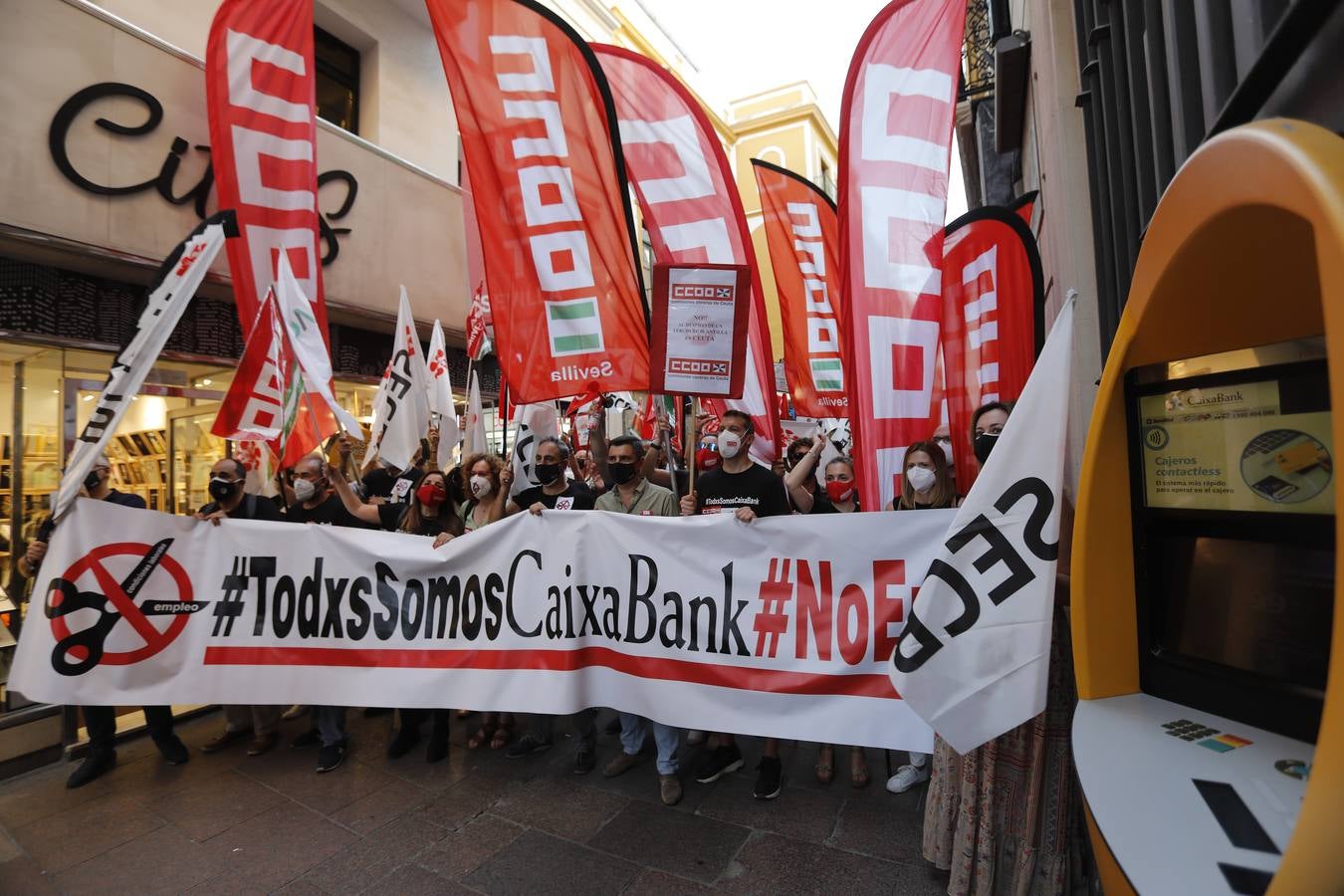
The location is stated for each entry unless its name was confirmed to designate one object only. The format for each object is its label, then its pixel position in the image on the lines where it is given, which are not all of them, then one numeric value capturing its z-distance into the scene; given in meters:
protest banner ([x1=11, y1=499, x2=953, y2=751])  3.24
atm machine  1.02
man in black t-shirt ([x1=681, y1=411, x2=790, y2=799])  3.96
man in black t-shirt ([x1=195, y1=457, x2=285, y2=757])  4.65
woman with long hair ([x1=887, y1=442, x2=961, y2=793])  3.44
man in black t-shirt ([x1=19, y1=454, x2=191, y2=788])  4.30
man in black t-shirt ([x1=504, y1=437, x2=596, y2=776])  4.18
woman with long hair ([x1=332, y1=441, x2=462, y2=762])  4.40
